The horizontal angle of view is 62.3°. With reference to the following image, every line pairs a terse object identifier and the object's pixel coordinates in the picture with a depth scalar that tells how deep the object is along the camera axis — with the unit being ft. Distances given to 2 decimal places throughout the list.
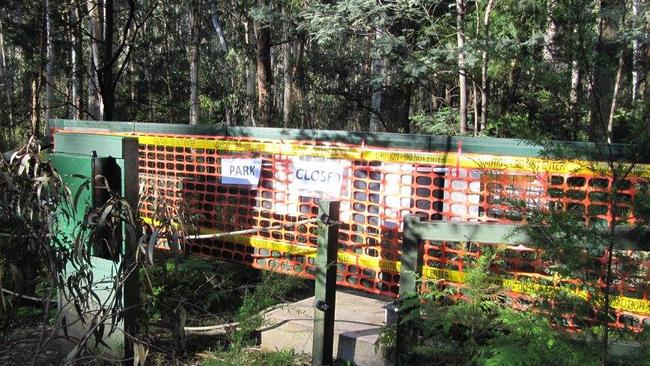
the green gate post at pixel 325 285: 12.19
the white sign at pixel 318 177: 15.37
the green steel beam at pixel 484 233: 8.18
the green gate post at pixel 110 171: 12.04
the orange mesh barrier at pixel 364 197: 11.47
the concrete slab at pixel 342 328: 12.49
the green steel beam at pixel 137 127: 18.60
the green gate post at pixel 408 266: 10.91
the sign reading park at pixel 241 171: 16.99
